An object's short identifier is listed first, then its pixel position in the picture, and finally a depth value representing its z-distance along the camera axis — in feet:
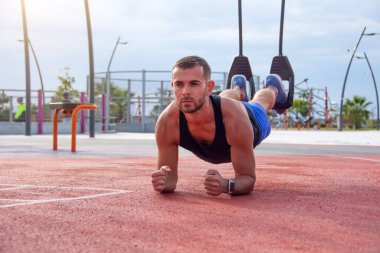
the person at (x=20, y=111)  78.89
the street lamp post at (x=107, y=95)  85.10
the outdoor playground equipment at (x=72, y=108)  33.76
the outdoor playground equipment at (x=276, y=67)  20.97
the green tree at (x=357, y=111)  137.55
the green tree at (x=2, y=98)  77.05
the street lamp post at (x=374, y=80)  122.67
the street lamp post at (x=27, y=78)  69.72
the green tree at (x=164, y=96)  87.30
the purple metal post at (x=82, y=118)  82.53
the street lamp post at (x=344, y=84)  95.41
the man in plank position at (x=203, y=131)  11.71
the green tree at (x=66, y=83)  114.73
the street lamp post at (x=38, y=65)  114.75
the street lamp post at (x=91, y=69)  62.64
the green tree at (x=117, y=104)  88.48
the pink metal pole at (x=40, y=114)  80.25
